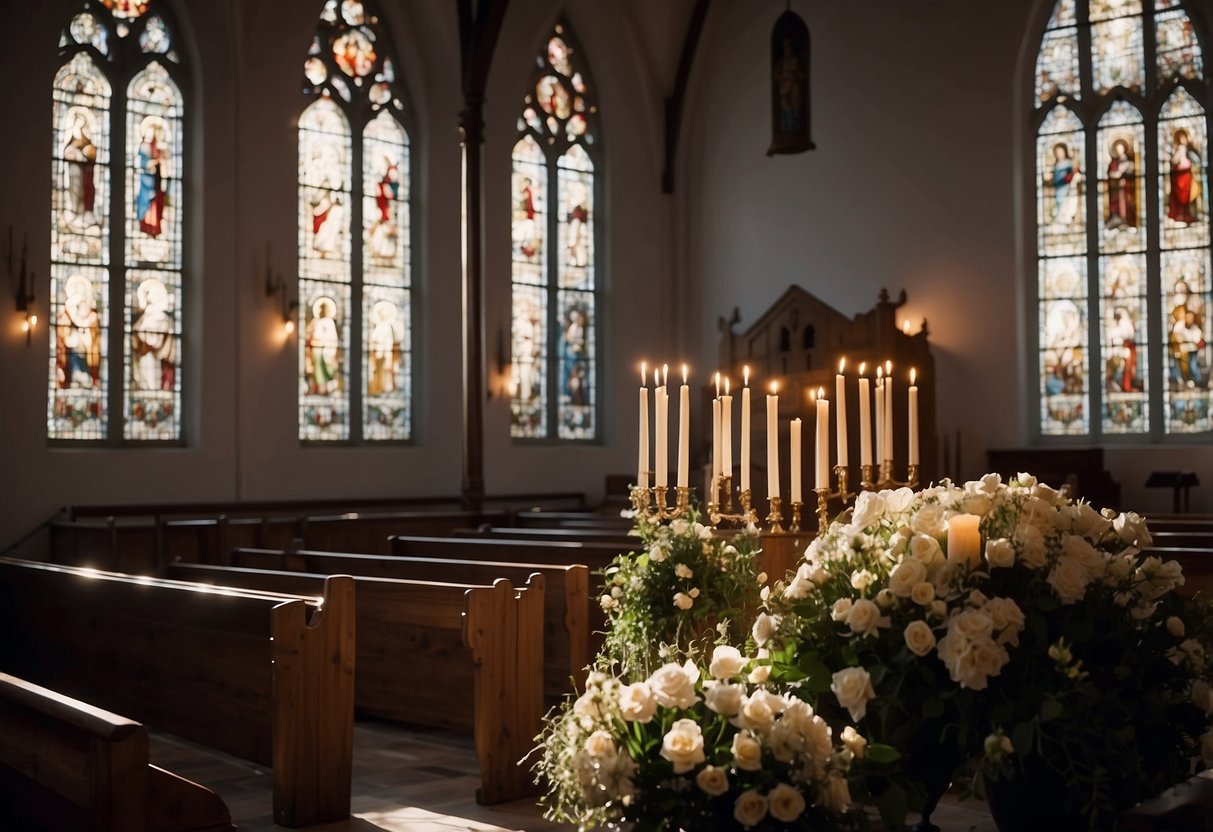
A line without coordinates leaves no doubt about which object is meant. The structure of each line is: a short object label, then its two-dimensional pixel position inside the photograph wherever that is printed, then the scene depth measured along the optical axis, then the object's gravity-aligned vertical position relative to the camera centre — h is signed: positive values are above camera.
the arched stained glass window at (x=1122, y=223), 10.73 +1.86
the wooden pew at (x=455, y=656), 4.44 -0.77
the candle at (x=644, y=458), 3.54 -0.03
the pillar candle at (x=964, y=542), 1.90 -0.14
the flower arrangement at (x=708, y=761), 1.64 -0.40
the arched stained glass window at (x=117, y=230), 10.02 +1.73
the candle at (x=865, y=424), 3.21 +0.05
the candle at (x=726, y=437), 3.50 +0.03
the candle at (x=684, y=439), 3.50 +0.02
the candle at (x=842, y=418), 3.30 +0.07
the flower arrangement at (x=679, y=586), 3.70 -0.39
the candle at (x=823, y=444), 3.23 +0.01
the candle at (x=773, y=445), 3.21 +0.01
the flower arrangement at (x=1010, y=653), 1.78 -0.29
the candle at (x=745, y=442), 3.41 +0.01
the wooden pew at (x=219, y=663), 4.08 -0.76
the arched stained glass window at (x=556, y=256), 12.55 +1.87
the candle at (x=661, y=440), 3.50 +0.02
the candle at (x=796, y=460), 3.27 -0.03
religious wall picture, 9.02 +2.47
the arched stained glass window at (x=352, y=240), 11.28 +1.85
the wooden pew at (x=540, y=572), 4.99 -0.55
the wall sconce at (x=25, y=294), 9.58 +1.16
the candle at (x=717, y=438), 3.52 +0.03
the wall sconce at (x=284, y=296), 10.80 +1.27
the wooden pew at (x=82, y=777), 2.55 -0.66
